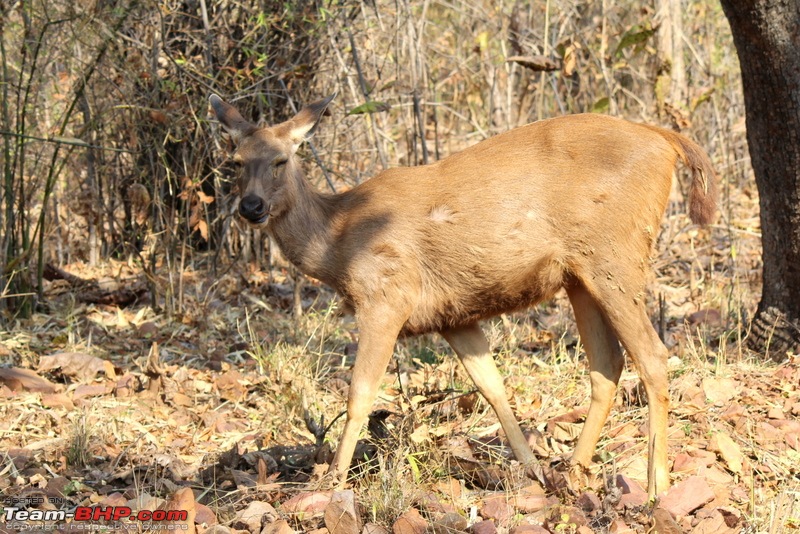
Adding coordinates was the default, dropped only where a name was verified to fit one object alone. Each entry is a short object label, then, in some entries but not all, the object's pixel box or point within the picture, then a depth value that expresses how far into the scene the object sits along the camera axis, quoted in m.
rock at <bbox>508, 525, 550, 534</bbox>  8.66
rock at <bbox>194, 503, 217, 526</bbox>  9.03
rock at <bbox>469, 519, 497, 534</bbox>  8.73
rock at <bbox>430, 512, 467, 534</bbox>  8.70
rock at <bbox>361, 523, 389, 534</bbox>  8.84
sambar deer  10.59
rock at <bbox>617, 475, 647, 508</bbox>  9.43
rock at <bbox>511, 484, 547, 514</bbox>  9.43
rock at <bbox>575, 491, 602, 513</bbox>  9.35
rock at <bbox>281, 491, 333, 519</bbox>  9.30
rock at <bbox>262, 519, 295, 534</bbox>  8.81
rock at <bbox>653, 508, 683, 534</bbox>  8.68
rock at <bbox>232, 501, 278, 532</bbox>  9.08
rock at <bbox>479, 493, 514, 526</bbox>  9.16
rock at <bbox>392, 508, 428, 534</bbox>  8.68
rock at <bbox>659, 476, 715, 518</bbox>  9.38
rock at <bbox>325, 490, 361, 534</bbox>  8.74
